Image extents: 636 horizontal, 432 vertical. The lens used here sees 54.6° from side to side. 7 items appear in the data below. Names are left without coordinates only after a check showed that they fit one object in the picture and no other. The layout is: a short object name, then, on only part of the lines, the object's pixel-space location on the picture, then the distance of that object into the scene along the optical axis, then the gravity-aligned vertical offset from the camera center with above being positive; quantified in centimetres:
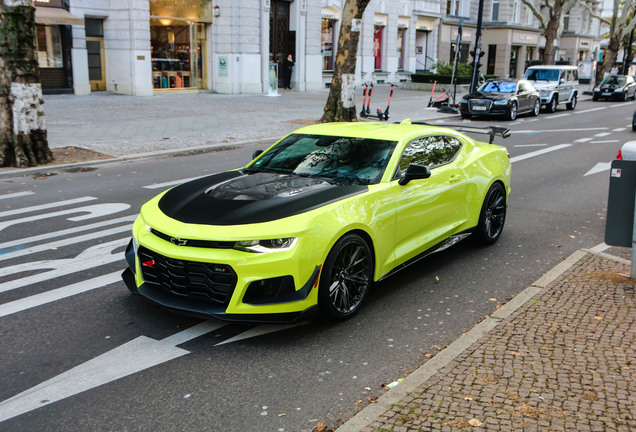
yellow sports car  450 -120
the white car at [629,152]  744 -86
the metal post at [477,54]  2741 +95
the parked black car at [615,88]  3612 -55
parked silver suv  2760 -30
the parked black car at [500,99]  2334 -89
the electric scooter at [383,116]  2115 -145
